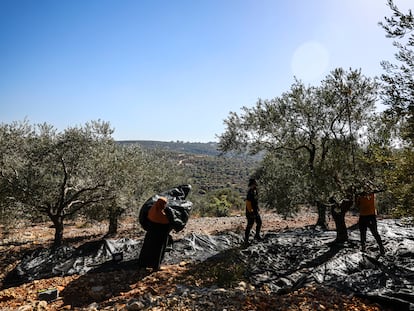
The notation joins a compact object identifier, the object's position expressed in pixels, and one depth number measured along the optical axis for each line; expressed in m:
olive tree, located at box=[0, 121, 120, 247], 10.75
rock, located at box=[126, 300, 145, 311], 5.30
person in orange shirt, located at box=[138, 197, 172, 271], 8.19
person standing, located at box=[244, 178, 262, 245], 10.19
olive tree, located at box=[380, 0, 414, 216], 5.29
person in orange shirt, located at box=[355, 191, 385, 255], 8.64
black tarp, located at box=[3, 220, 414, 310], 6.38
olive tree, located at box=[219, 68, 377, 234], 8.59
